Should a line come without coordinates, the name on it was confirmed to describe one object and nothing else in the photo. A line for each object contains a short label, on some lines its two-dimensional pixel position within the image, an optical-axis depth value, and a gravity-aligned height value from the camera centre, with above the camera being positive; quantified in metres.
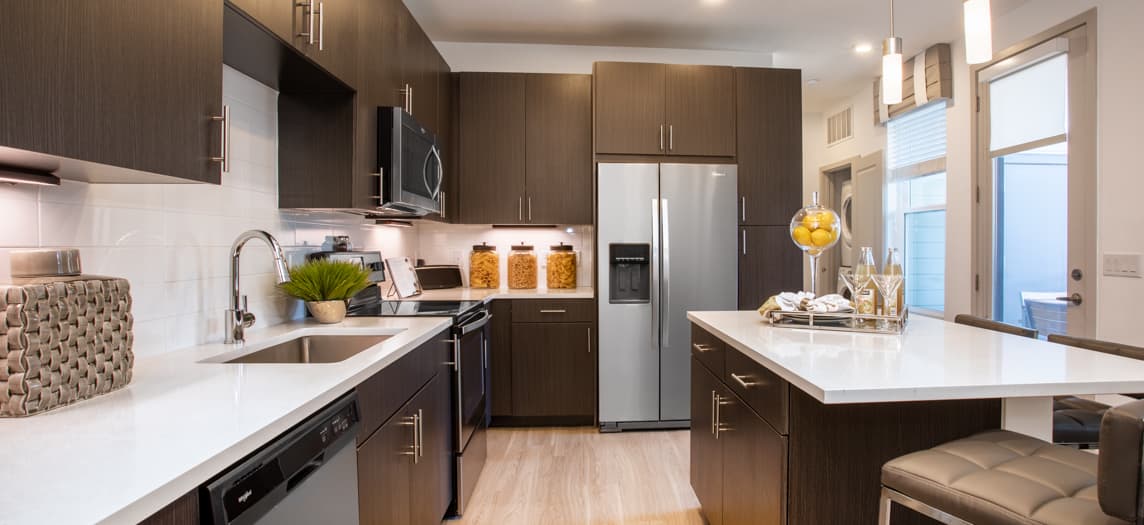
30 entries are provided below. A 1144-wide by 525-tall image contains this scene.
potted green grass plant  1.95 -0.10
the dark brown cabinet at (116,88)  0.77 +0.30
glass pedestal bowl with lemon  1.87 +0.11
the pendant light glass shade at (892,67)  1.89 +0.70
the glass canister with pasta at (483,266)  3.67 -0.05
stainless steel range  2.26 -0.53
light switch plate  2.53 -0.03
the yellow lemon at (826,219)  1.86 +0.14
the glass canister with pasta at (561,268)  3.71 -0.06
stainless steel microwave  2.18 +0.42
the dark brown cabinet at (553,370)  3.34 -0.70
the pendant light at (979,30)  1.51 +0.66
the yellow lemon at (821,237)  1.87 +0.08
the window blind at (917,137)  4.01 +0.99
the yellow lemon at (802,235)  1.90 +0.09
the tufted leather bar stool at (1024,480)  0.82 -0.43
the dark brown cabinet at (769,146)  3.44 +0.75
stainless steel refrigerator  3.30 -0.15
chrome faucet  1.59 -0.16
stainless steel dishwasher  0.76 -0.37
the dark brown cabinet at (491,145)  3.50 +0.76
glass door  2.86 +0.40
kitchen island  1.10 -0.36
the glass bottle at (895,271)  1.67 -0.04
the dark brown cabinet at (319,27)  1.44 +0.71
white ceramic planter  1.99 -0.19
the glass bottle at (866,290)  1.73 -0.10
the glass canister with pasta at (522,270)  3.68 -0.07
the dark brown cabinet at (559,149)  3.53 +0.75
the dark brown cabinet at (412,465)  1.38 -0.64
